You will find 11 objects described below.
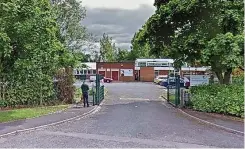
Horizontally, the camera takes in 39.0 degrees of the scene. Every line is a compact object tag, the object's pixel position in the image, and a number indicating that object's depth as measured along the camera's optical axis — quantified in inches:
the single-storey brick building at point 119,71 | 2738.7
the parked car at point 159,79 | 2131.0
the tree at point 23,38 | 476.4
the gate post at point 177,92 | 809.5
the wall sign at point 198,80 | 833.5
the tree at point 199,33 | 584.1
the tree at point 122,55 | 3656.5
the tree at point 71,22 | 1305.4
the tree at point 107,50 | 3545.8
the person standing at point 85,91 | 782.5
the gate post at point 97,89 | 845.2
